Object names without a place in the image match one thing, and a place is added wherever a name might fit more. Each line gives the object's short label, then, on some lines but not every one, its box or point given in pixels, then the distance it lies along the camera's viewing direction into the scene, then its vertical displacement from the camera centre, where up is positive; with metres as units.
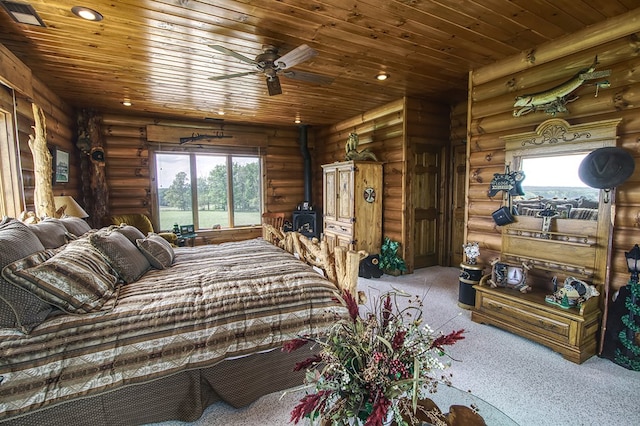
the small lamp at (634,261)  2.24 -0.60
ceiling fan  2.41 +1.13
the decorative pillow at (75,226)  2.61 -0.34
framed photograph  3.98 +0.34
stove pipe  6.69 +0.49
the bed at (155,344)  1.49 -0.89
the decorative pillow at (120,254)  2.22 -0.52
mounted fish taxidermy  2.41 +0.83
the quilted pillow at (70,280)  1.55 -0.53
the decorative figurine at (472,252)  3.39 -0.77
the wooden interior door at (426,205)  4.97 -0.32
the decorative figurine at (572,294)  2.46 -0.94
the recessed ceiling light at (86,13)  2.17 +1.36
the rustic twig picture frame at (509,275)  2.93 -0.93
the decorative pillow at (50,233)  2.09 -0.33
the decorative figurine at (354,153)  4.96 +0.60
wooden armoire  4.84 -0.28
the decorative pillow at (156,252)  2.58 -0.58
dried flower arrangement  0.92 -0.61
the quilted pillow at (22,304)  1.51 -0.61
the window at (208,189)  5.87 -0.02
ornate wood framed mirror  2.49 -0.17
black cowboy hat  2.28 +0.15
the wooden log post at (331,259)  2.18 -0.63
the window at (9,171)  2.80 +0.19
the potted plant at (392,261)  4.75 -1.22
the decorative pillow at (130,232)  2.70 -0.42
